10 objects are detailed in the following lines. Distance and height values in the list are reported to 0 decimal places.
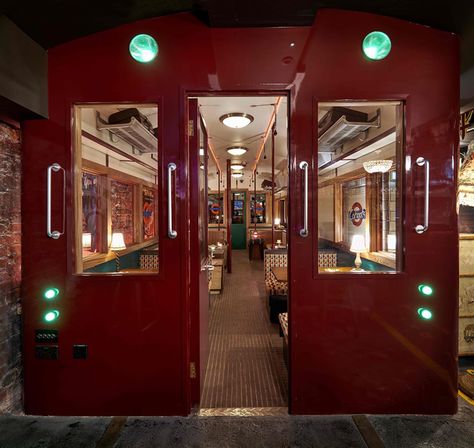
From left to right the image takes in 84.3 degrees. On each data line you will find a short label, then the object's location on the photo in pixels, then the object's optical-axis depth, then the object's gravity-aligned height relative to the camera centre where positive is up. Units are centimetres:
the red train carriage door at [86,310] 165 -58
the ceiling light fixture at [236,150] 528 +139
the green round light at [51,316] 166 -61
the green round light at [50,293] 166 -47
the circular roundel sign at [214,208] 999 +41
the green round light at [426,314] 165 -61
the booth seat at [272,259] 423 -68
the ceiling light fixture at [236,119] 350 +135
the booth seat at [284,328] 236 -101
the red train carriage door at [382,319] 164 -64
